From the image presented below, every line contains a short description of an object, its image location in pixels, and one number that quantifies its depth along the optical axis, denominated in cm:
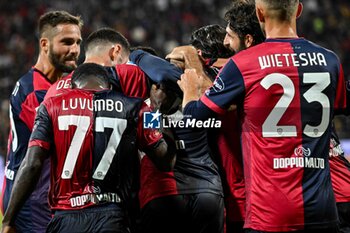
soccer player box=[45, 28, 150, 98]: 1074
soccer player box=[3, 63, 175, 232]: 906
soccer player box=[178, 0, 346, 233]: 833
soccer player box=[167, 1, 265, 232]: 1020
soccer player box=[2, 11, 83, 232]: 1195
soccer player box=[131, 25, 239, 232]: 1062
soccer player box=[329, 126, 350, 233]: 1130
